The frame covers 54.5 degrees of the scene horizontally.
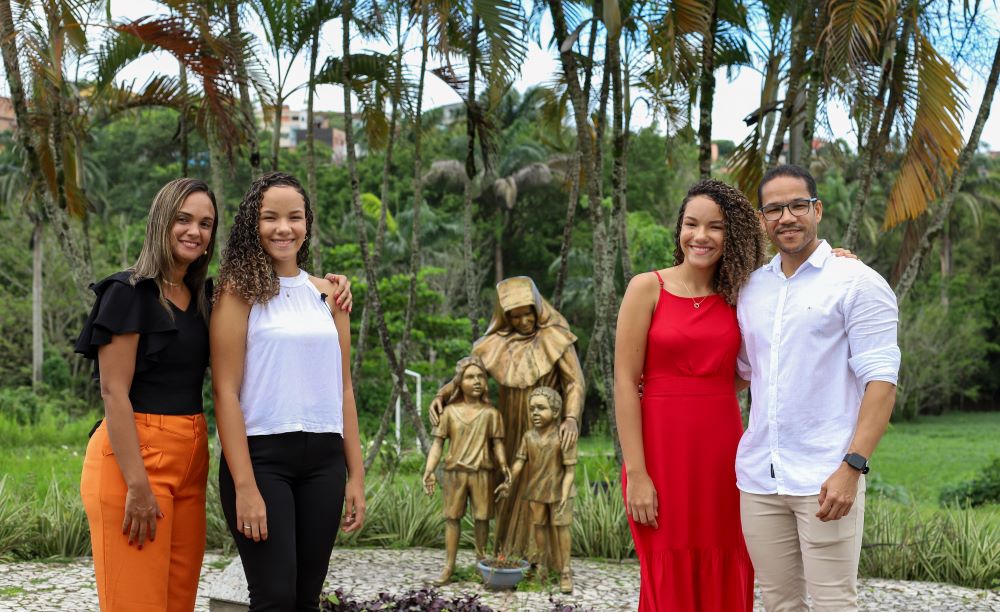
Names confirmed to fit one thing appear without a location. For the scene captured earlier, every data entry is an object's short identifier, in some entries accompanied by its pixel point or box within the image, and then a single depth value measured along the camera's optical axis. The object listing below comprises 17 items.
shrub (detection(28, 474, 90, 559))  6.61
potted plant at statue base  5.51
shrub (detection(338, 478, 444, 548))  7.06
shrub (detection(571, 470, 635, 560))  6.74
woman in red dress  2.95
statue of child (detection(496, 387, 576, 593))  5.42
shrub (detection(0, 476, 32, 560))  6.52
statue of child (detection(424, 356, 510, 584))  5.50
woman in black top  2.66
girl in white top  2.70
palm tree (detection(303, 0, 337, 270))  8.41
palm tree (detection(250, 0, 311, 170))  8.06
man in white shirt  2.68
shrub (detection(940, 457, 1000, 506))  11.59
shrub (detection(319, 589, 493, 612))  4.09
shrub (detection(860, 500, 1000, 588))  6.16
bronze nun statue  5.42
